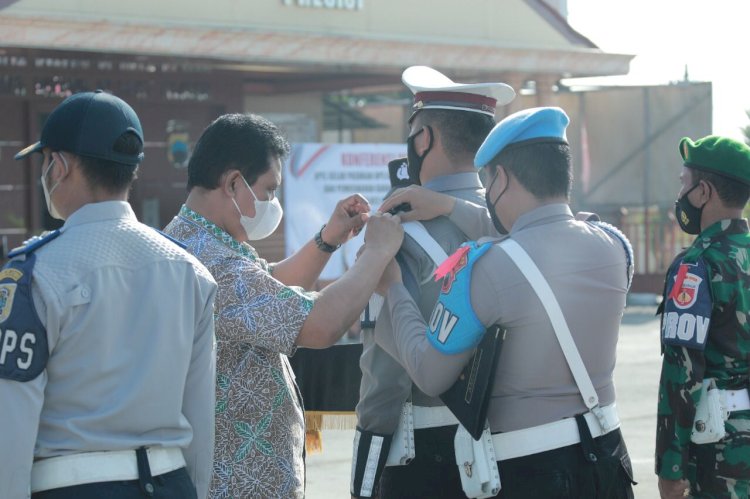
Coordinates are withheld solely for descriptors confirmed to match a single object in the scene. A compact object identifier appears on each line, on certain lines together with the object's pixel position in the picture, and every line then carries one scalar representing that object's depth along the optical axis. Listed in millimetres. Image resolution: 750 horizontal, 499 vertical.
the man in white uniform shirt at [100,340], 2666
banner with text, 13148
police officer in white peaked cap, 3486
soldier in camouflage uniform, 4012
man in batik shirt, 3348
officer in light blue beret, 3152
